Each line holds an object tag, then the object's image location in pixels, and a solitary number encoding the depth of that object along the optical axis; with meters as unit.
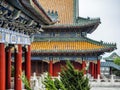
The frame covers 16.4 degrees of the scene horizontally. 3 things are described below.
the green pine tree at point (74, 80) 11.61
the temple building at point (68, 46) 34.56
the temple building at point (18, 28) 13.79
